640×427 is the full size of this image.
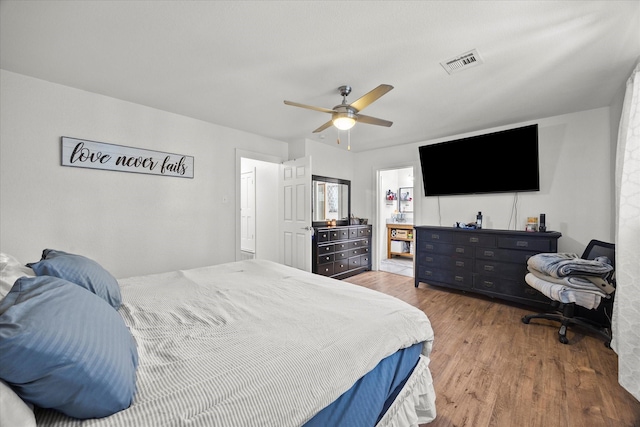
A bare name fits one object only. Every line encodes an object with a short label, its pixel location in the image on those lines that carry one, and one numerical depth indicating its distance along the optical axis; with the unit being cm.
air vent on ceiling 209
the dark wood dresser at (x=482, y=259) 326
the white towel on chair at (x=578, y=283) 244
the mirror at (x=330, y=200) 490
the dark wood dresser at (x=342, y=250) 435
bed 80
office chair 252
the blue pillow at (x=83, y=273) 132
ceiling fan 238
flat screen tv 349
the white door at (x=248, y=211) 555
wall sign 273
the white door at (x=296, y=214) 408
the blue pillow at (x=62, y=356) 64
